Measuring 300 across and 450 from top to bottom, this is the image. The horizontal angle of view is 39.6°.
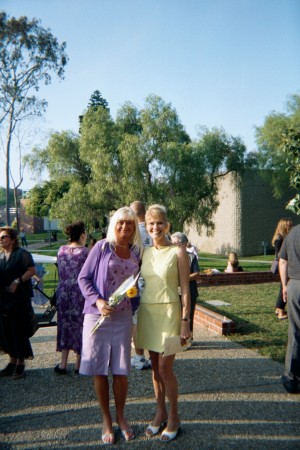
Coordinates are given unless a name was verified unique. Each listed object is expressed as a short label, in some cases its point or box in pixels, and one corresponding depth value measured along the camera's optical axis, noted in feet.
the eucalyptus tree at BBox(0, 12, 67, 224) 97.25
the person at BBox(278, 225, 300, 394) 13.41
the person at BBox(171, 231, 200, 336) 16.89
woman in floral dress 15.47
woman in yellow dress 10.46
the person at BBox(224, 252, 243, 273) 40.46
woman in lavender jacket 10.42
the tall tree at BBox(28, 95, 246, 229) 83.41
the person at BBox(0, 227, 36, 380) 15.42
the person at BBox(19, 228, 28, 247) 116.31
